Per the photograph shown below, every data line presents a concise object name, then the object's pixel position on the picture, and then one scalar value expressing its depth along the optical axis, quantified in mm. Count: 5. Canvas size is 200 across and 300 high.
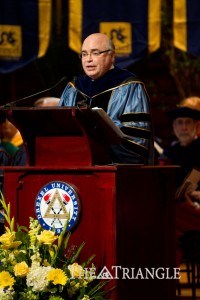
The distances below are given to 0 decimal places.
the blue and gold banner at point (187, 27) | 15932
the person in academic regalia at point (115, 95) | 9307
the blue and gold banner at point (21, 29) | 16161
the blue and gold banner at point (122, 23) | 16075
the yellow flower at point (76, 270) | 7679
